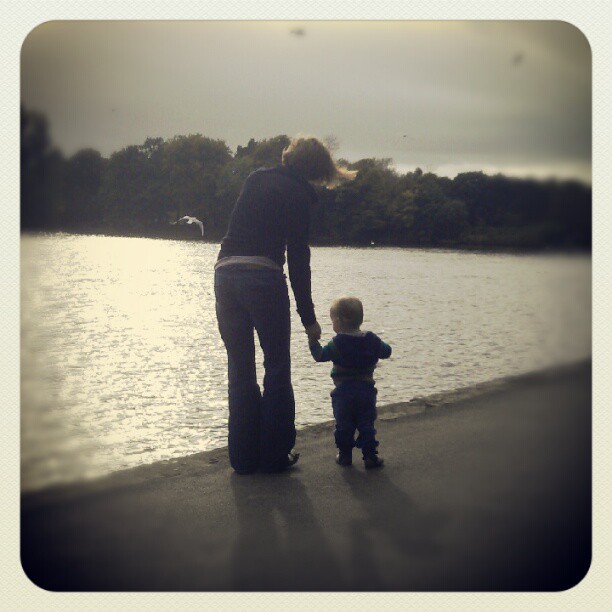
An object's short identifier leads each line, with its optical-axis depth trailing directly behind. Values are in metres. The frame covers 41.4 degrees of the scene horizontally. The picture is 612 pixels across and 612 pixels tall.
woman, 4.45
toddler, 4.59
